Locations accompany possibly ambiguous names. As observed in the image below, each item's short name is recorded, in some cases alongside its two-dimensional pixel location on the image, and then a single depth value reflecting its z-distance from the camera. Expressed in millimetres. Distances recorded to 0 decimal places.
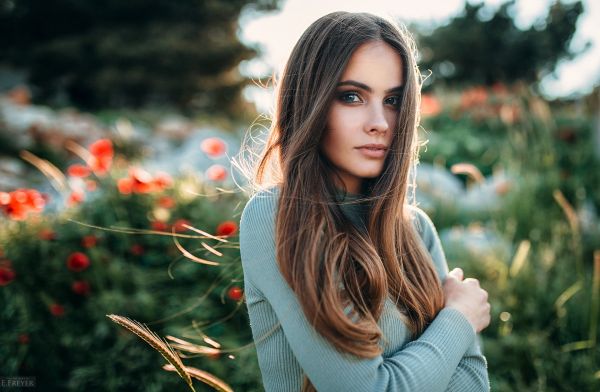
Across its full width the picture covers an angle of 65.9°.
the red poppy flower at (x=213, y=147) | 3549
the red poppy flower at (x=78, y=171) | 3465
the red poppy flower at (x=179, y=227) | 3203
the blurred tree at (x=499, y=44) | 16906
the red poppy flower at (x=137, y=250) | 3150
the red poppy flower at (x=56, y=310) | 2791
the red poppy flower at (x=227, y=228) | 2084
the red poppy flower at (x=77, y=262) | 2721
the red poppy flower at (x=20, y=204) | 3031
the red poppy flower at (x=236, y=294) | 1931
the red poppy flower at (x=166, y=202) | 3303
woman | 1284
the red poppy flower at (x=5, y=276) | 2707
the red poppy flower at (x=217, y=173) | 3363
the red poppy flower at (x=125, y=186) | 3324
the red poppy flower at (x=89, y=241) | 3001
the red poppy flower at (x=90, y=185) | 3543
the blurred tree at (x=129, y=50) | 11992
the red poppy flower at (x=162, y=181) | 3340
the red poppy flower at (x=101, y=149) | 3529
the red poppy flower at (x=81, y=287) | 2906
